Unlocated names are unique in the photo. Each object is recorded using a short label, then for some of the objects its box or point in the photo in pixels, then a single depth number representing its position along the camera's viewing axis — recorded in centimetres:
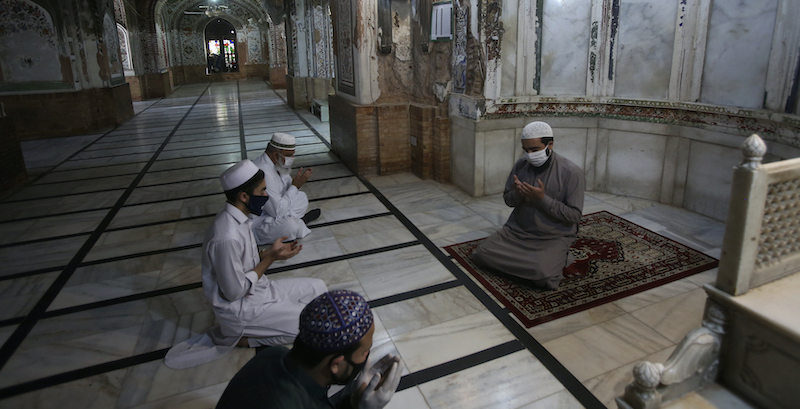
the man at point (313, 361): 114
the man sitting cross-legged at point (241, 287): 220
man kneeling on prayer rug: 302
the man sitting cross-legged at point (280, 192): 365
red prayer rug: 286
